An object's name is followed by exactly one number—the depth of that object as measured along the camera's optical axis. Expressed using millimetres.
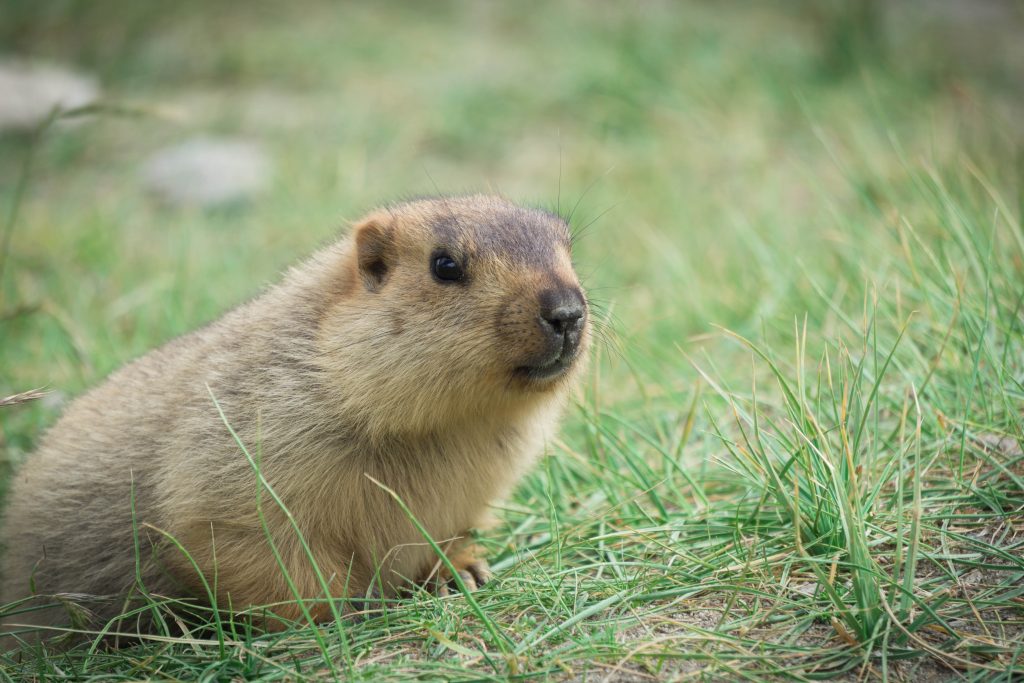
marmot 7508
